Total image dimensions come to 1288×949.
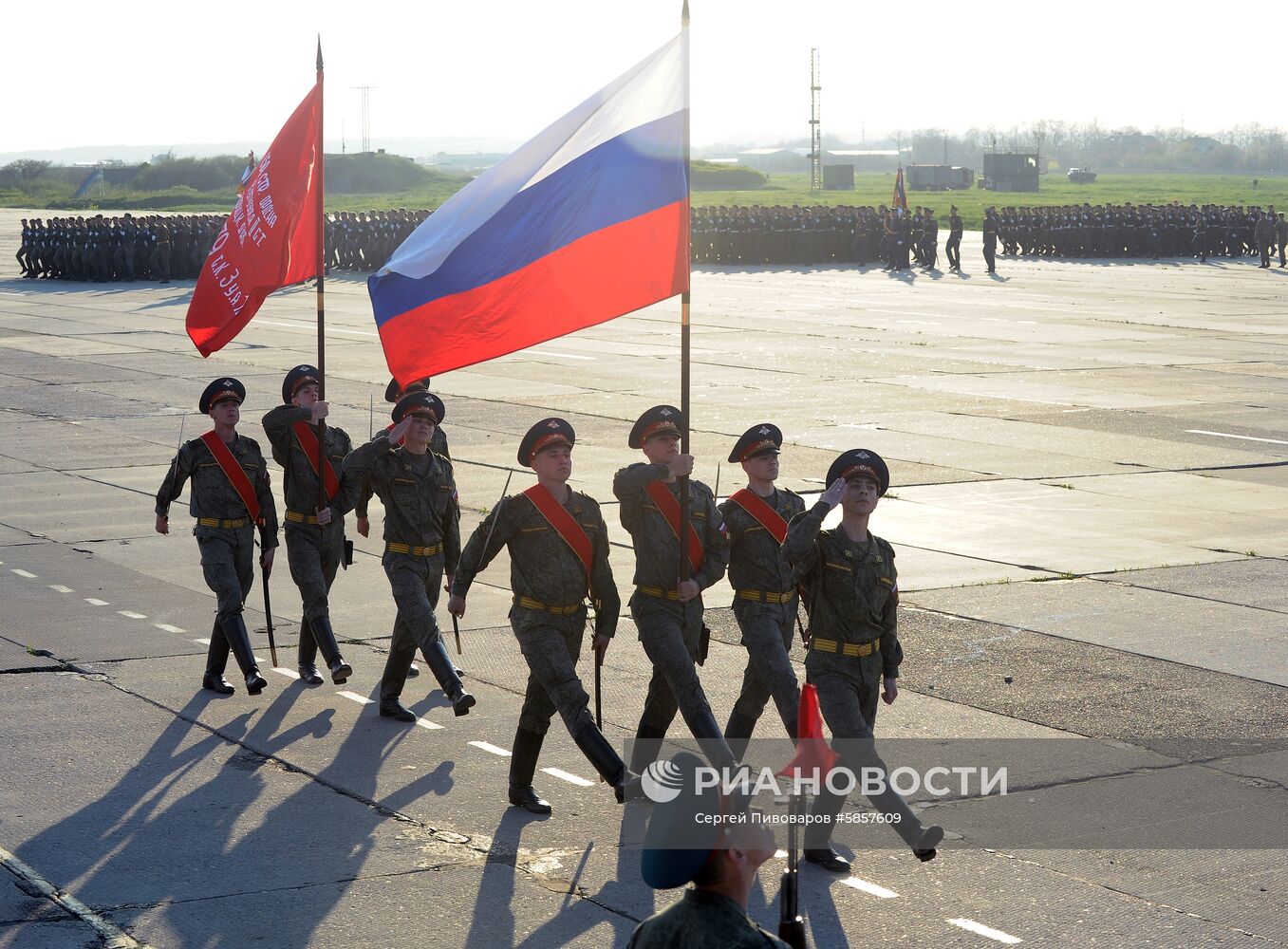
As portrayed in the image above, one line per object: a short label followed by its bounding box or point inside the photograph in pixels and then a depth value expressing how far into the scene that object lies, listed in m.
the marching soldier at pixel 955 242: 53.41
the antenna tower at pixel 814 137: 121.56
